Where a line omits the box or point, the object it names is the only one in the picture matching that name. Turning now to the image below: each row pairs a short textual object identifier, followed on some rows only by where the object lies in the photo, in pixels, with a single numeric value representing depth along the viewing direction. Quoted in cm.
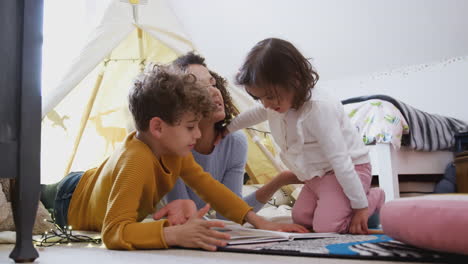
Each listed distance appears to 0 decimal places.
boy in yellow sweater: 88
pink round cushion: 62
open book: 90
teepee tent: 197
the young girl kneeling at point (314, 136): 117
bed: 199
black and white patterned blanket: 215
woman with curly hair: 140
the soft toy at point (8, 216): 120
